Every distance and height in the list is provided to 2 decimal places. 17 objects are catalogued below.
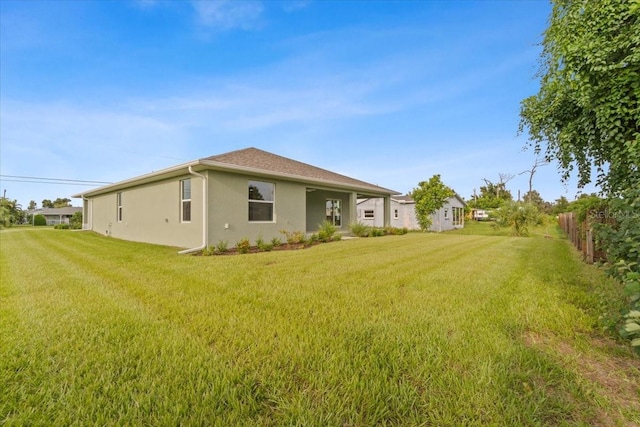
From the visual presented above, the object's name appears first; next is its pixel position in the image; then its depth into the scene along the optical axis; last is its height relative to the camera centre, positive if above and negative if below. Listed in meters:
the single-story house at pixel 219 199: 9.22 +0.78
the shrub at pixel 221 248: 8.84 -0.96
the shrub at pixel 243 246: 8.94 -0.91
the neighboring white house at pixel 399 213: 25.22 +0.43
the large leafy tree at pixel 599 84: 4.13 +2.25
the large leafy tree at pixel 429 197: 20.12 +1.53
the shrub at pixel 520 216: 17.28 +0.10
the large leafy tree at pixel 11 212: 29.06 +0.84
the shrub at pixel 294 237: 10.69 -0.75
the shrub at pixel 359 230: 14.42 -0.63
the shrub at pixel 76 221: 25.19 -0.26
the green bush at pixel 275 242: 10.00 -0.89
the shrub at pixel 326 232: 11.89 -0.62
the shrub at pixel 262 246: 9.36 -0.95
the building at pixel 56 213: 54.56 +1.10
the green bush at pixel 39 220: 46.34 -0.23
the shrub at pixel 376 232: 14.96 -0.78
